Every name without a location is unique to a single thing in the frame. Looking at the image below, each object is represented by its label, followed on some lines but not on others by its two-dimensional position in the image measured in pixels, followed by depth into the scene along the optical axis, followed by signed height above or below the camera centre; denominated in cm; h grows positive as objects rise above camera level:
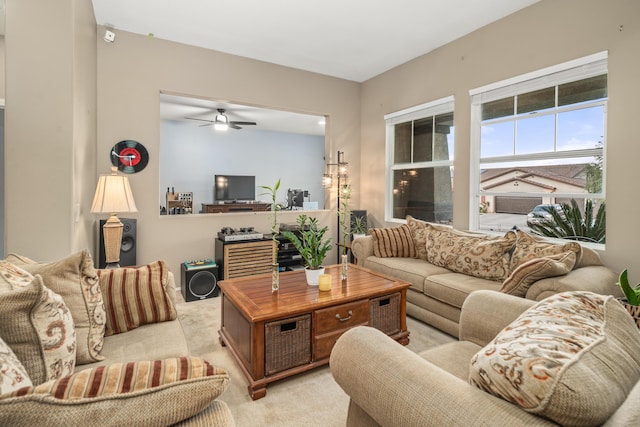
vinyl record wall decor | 376 +58
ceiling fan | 616 +158
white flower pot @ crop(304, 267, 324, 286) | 264 -52
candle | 252 -55
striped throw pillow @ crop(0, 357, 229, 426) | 66 -41
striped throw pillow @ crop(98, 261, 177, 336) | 181 -50
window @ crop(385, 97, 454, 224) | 426 +63
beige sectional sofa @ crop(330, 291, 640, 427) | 77 -44
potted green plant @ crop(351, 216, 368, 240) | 486 -27
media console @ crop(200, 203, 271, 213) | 785 +1
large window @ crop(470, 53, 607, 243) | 293 +61
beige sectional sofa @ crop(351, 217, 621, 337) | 234 -48
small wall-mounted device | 354 +180
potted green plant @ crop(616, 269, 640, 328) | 194 -52
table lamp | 288 +2
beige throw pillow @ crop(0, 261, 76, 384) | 101 -40
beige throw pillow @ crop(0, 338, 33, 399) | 72 -38
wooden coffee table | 208 -76
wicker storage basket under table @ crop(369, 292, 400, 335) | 255 -81
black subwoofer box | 377 -82
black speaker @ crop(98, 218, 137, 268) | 354 -40
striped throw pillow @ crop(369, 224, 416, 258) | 378 -40
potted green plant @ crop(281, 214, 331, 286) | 258 -35
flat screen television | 808 +47
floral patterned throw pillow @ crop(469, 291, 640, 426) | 76 -38
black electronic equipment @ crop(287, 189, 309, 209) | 618 +17
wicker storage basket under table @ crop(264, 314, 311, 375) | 209 -86
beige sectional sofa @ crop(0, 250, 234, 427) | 71 -42
